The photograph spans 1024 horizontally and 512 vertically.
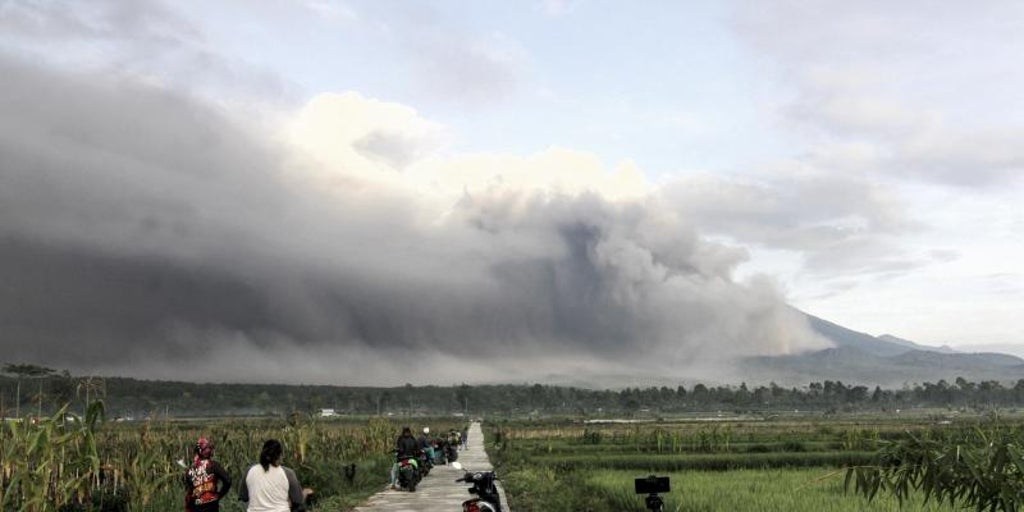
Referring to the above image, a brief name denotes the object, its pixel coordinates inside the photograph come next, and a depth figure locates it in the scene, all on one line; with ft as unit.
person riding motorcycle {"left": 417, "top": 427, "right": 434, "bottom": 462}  99.40
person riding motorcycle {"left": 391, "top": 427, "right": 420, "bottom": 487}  77.56
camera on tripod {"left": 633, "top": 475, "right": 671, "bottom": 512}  37.01
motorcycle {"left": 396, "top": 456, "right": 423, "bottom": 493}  75.87
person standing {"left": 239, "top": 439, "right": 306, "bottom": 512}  27.99
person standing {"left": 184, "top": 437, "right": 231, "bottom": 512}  31.58
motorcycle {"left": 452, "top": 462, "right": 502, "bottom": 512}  39.46
